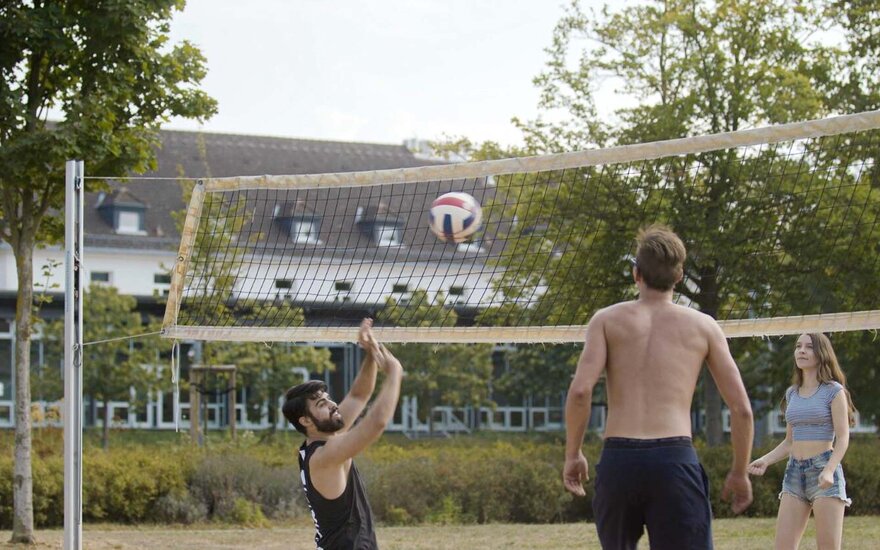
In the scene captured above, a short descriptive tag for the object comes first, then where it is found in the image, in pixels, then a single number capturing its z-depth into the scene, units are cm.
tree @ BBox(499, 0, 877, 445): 1869
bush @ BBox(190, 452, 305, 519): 1727
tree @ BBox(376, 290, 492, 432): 4269
